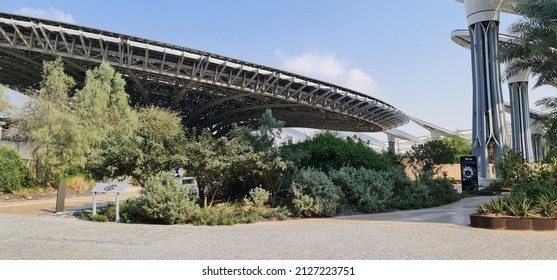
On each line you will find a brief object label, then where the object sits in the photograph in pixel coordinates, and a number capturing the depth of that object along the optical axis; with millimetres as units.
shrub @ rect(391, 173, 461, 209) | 13522
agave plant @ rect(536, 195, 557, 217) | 9033
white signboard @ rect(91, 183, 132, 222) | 11805
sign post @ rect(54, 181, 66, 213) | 14211
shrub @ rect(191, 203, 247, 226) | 10688
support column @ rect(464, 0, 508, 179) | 33562
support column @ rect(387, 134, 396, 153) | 96688
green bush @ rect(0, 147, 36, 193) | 23000
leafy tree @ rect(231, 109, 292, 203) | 12276
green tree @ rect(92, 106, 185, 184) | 12828
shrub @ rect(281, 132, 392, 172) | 15180
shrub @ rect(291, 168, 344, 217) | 11750
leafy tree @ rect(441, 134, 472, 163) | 63969
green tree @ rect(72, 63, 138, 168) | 27781
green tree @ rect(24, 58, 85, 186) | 23594
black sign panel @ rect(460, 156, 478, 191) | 22242
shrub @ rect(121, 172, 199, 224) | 10906
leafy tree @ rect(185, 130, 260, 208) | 12047
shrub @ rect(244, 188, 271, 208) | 11973
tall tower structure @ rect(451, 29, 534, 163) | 49656
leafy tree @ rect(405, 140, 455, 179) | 25820
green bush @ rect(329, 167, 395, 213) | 12688
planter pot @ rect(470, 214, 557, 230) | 8656
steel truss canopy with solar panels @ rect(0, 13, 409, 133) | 40156
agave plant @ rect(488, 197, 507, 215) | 9367
